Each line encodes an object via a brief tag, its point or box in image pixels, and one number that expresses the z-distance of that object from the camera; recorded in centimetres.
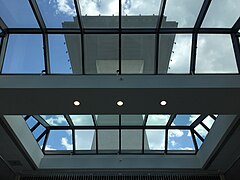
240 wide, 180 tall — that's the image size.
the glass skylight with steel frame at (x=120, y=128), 605
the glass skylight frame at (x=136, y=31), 408
